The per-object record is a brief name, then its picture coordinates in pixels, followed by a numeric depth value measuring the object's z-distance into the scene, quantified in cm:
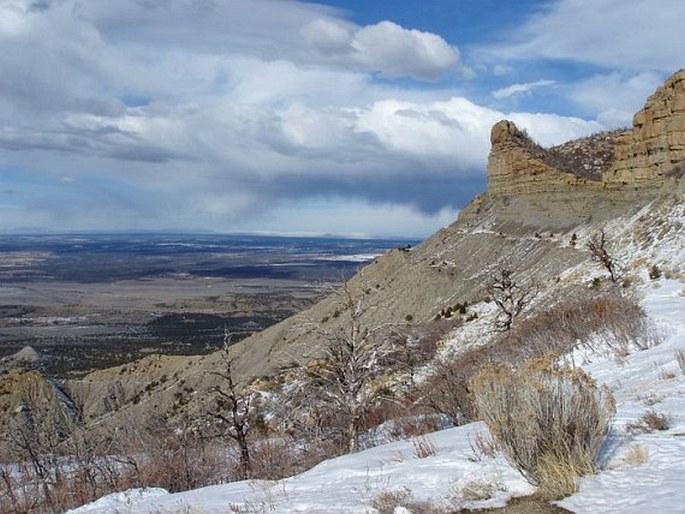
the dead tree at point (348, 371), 1251
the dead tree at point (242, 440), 1174
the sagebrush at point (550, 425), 565
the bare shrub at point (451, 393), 1193
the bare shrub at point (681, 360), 884
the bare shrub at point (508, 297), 2467
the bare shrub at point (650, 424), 660
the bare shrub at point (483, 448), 686
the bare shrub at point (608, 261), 2466
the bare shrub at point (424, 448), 772
